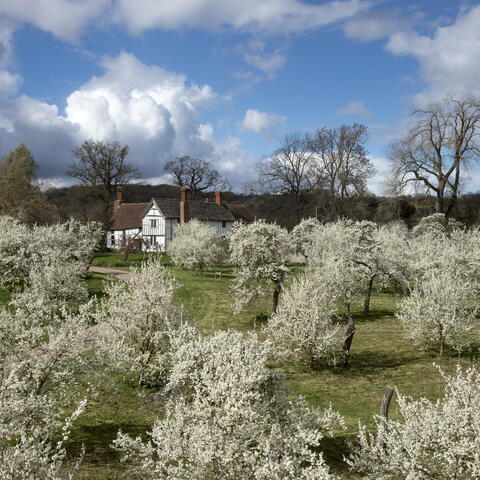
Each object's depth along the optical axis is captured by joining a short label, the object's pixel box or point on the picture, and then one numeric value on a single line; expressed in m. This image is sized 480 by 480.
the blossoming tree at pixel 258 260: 22.31
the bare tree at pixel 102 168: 66.88
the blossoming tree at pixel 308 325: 16.17
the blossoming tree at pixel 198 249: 40.69
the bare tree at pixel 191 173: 87.19
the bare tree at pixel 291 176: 66.56
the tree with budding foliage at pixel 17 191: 42.50
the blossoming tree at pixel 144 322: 13.34
